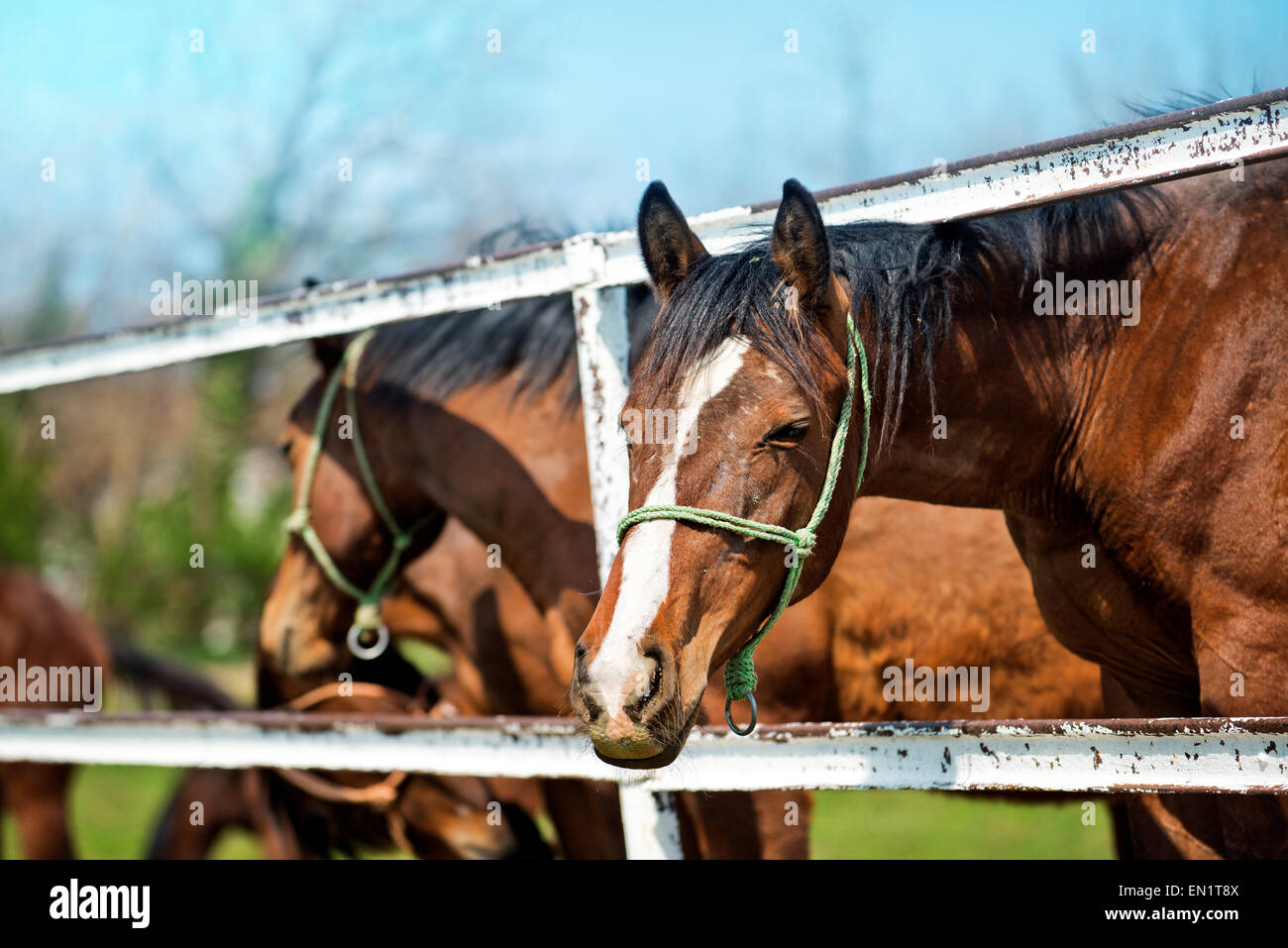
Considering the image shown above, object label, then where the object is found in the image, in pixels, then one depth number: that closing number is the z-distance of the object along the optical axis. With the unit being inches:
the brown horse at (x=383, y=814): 179.9
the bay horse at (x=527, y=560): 133.3
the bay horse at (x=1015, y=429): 75.4
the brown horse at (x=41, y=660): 252.5
